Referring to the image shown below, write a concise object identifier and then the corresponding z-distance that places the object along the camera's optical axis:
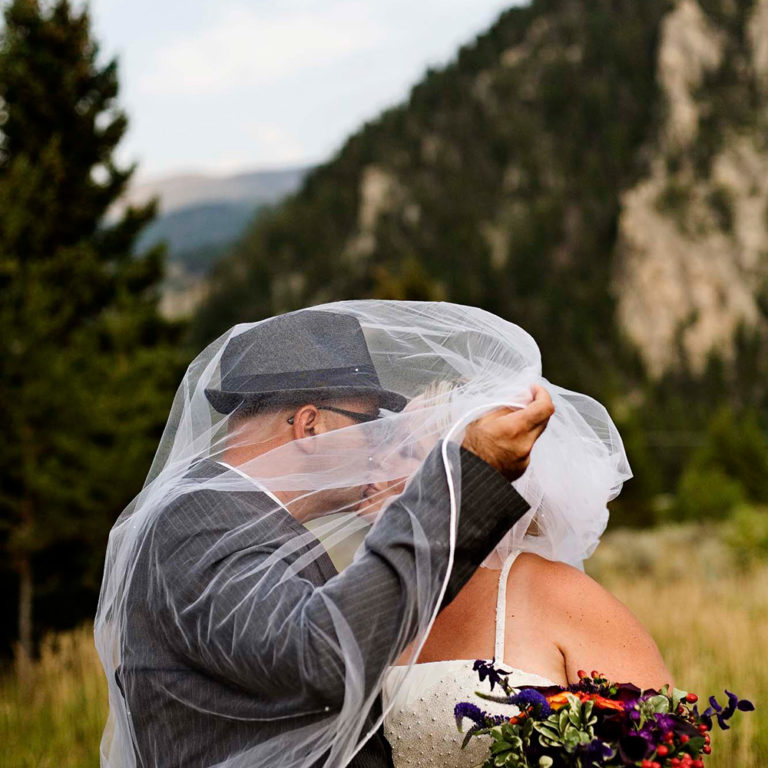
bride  2.36
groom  1.92
